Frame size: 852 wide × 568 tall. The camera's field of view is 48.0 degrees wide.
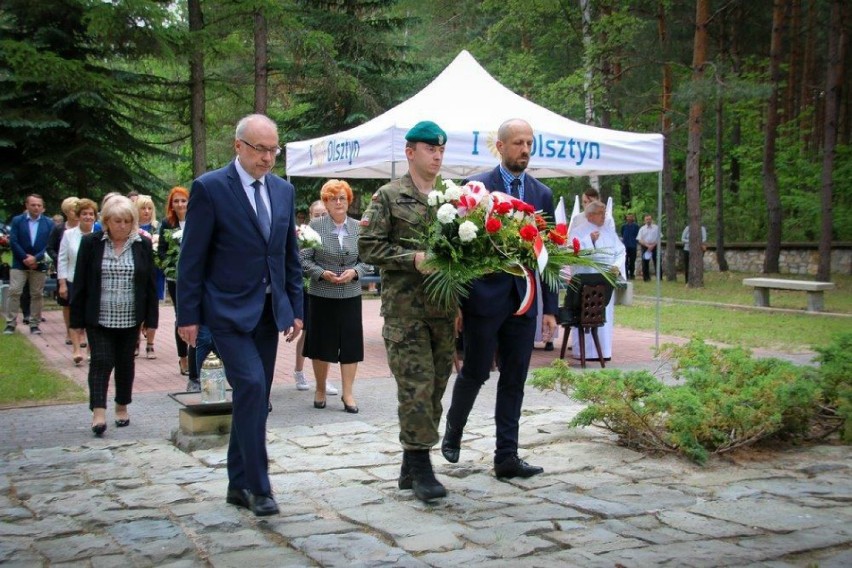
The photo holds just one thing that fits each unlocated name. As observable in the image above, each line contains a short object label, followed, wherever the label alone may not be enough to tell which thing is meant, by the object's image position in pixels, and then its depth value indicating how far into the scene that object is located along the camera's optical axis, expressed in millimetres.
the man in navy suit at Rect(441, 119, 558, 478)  5168
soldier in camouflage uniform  4964
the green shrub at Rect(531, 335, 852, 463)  5918
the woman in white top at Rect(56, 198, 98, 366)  11305
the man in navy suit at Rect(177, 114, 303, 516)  4660
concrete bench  17094
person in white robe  10828
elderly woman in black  7184
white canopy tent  10594
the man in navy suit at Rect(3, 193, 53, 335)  13844
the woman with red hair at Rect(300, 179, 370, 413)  8016
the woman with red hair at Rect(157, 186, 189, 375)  9234
